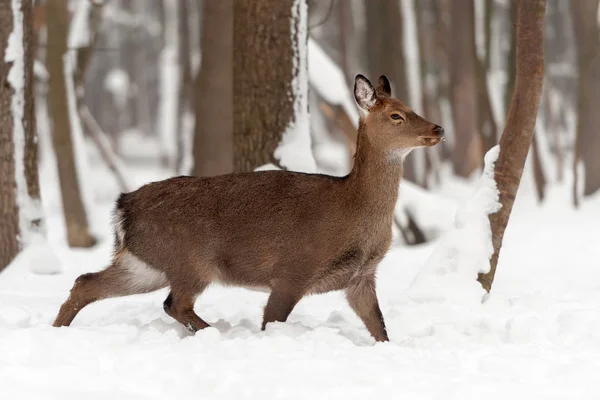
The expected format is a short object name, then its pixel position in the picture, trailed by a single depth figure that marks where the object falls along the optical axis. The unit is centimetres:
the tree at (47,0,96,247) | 2964
